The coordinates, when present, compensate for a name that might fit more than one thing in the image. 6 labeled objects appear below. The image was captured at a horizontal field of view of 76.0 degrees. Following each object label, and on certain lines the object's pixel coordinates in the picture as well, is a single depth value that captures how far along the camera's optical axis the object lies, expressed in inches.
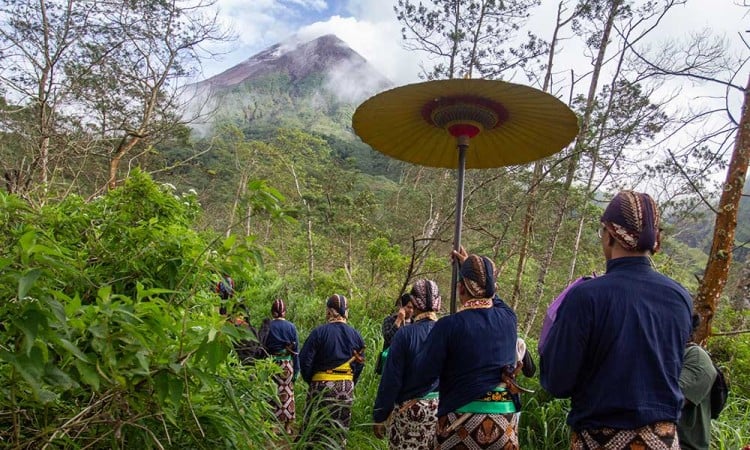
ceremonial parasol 92.7
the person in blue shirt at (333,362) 178.5
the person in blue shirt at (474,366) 97.2
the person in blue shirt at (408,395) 127.0
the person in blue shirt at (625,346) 64.0
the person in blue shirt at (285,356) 205.3
